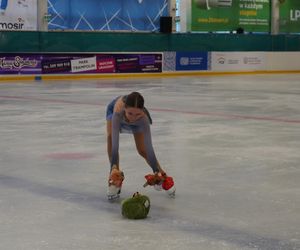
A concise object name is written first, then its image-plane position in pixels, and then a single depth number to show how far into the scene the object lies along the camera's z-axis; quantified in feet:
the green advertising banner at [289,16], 98.93
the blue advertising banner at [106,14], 76.64
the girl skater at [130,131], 13.30
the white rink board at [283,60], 92.63
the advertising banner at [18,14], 71.26
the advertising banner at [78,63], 69.78
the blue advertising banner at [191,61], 83.76
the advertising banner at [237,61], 86.94
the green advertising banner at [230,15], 89.76
